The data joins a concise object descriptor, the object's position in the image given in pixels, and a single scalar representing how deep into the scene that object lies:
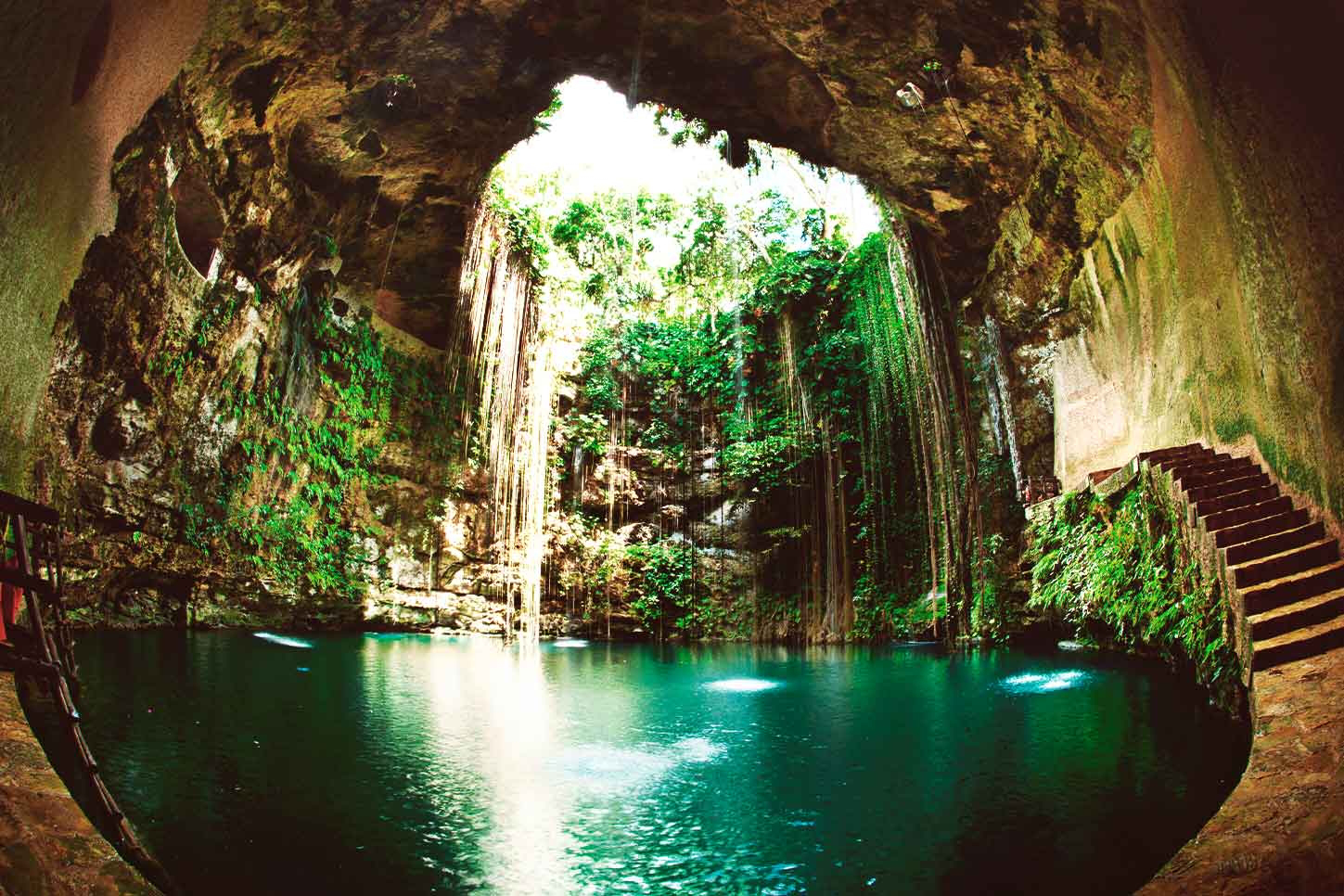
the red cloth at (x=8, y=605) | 3.34
